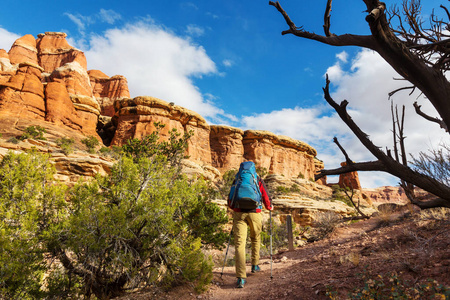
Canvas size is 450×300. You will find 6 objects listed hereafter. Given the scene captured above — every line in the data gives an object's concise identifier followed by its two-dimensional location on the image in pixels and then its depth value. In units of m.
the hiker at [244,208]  4.07
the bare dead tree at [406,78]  2.11
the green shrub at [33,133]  24.81
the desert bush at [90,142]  31.02
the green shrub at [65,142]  19.69
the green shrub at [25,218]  4.04
